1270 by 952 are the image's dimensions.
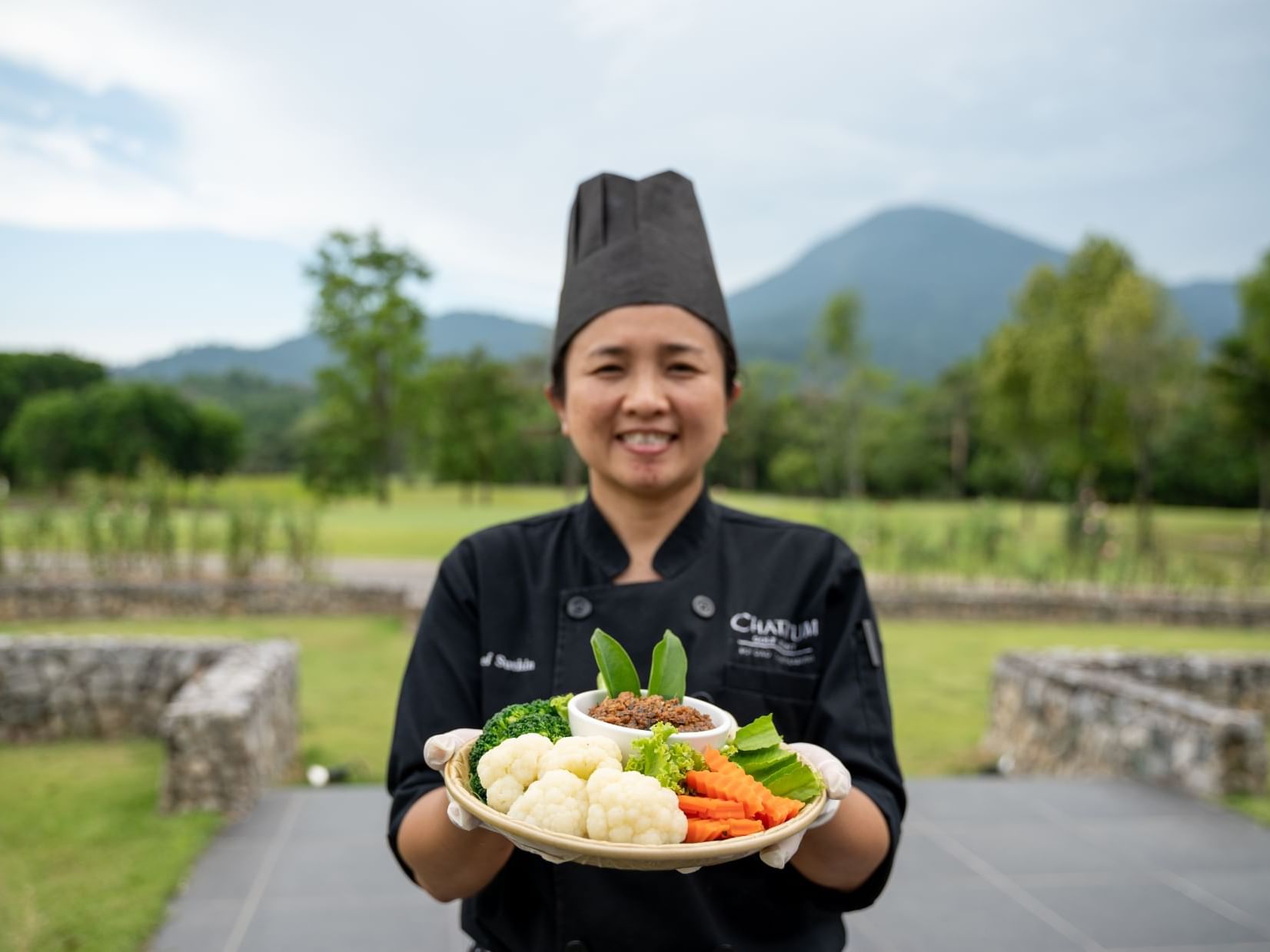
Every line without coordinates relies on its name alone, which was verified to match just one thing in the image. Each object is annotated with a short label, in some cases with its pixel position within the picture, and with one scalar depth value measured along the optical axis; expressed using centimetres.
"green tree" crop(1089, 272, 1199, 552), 1845
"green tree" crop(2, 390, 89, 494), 3825
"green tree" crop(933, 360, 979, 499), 4053
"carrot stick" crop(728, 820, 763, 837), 93
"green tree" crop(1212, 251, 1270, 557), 1856
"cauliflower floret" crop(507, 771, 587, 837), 90
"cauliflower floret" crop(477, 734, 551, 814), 97
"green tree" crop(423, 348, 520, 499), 3153
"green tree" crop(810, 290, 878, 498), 3134
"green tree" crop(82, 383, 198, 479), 3975
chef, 131
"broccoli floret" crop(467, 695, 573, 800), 106
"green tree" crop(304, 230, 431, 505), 3344
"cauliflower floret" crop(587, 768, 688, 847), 88
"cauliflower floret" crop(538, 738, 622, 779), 96
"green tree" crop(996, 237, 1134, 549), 2188
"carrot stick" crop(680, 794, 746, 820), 94
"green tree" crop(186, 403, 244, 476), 4303
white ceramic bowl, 104
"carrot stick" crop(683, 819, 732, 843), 91
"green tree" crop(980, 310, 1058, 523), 2436
